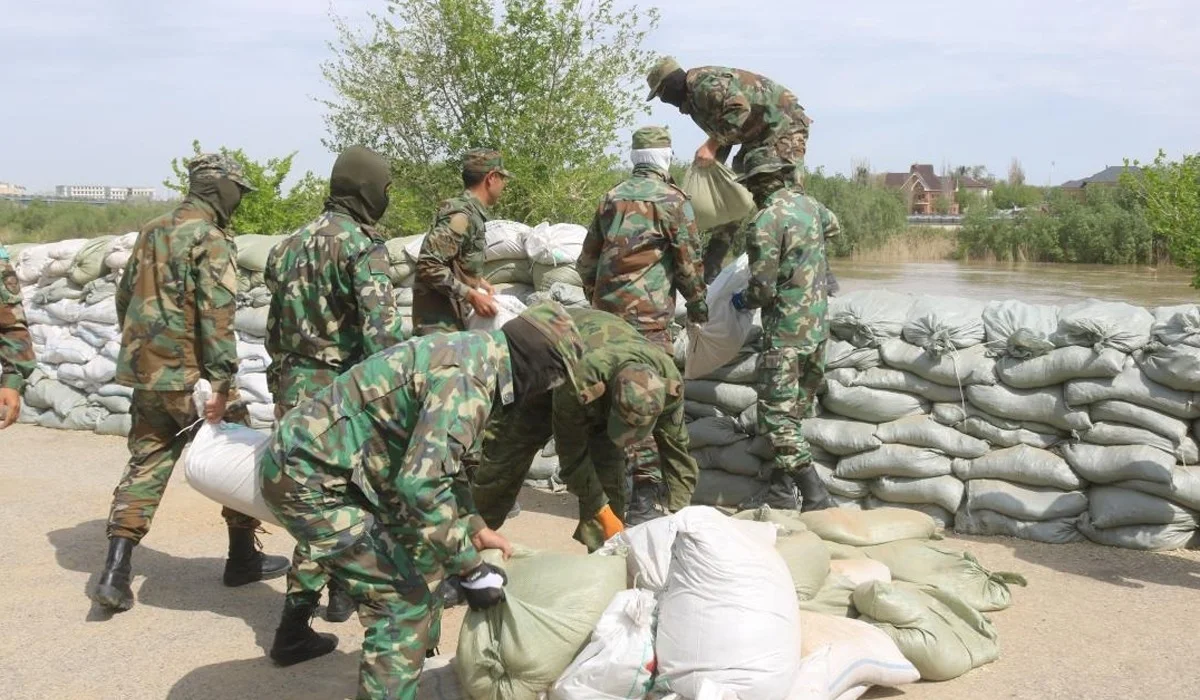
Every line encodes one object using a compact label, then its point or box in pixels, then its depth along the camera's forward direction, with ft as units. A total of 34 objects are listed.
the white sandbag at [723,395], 19.30
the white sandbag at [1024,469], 17.30
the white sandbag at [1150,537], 16.70
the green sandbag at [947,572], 14.37
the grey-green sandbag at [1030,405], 17.40
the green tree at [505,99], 40.09
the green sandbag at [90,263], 29.50
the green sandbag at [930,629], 12.37
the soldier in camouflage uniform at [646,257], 17.16
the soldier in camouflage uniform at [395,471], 9.51
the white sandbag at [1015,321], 17.93
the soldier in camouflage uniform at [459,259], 17.89
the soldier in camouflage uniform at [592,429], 13.30
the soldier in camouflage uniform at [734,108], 18.40
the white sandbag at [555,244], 21.86
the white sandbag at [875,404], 18.54
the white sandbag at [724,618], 10.50
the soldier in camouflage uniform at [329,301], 13.23
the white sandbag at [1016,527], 17.35
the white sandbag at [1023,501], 17.31
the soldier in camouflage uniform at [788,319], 17.71
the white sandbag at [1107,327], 17.17
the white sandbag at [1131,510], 16.67
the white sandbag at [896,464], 18.08
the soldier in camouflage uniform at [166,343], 15.06
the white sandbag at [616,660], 10.78
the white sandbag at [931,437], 18.03
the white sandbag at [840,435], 18.48
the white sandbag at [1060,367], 17.06
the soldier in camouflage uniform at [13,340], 15.23
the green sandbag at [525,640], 11.07
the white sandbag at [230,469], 12.01
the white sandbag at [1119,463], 16.55
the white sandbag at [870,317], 18.99
